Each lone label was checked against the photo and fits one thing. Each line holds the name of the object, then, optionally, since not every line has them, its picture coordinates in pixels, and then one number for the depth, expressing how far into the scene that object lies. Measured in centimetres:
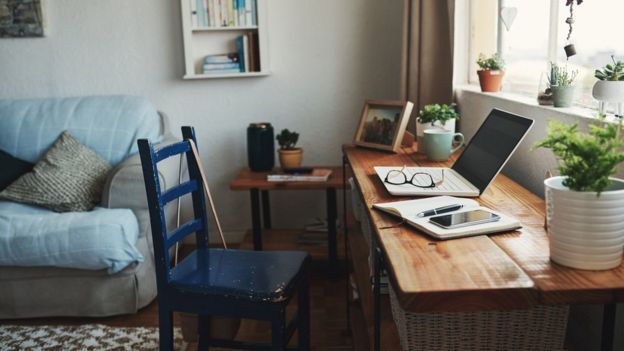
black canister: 319
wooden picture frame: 238
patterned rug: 240
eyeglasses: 168
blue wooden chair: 171
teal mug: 209
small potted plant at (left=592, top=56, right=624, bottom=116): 146
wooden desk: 97
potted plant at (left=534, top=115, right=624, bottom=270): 100
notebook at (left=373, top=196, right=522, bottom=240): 125
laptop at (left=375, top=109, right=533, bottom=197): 159
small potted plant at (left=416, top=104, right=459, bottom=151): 227
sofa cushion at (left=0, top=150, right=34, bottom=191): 297
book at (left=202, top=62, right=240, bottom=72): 336
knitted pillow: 278
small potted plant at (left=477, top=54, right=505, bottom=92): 239
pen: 137
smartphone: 128
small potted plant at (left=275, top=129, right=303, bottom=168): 324
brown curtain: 286
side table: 295
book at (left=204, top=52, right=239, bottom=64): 335
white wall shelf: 329
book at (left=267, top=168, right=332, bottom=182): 299
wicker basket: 127
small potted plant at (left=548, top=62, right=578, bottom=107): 177
